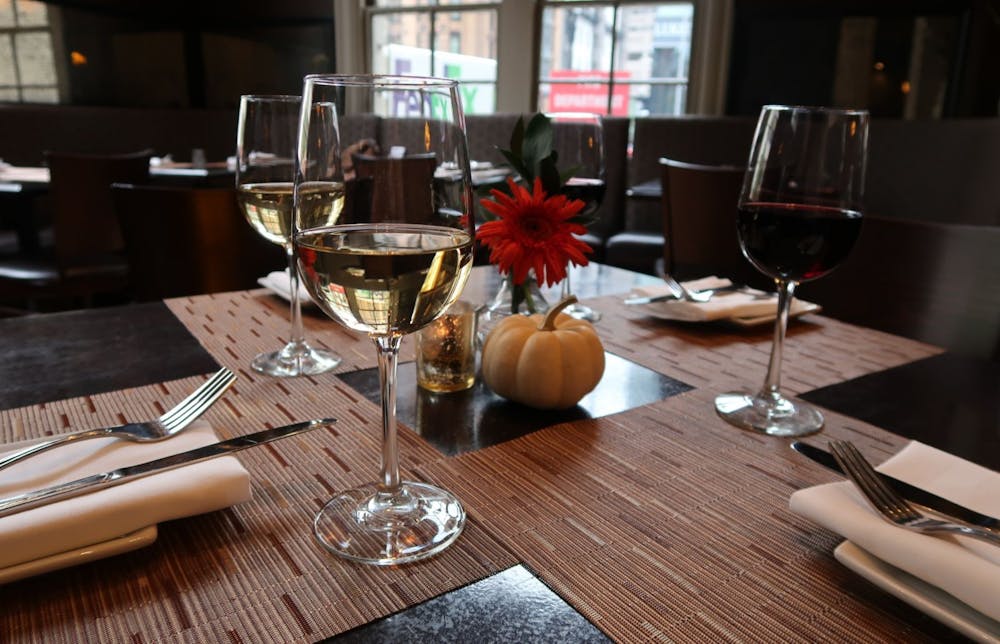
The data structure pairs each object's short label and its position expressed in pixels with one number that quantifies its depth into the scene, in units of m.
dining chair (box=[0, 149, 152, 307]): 2.71
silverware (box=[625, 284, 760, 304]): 1.14
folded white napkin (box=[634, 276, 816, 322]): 1.05
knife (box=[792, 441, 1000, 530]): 0.47
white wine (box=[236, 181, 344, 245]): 0.84
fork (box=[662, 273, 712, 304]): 1.12
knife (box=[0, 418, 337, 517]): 0.46
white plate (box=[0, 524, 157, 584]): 0.43
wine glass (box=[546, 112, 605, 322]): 1.07
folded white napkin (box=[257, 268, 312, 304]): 1.12
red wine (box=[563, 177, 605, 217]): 1.07
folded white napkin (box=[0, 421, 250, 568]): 0.44
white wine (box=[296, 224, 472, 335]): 0.47
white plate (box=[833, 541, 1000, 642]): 0.40
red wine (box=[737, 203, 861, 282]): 0.73
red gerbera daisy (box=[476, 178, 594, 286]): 0.80
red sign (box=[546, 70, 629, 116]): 5.50
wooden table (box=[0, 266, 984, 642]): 0.42
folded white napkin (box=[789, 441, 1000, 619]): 0.41
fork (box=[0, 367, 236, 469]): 0.54
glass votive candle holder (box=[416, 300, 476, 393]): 0.77
